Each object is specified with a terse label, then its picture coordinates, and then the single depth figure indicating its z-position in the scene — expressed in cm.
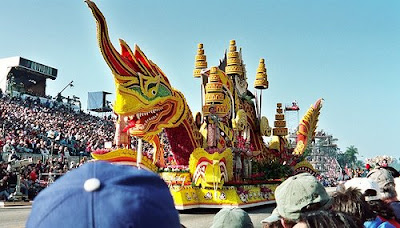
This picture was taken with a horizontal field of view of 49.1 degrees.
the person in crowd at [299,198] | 229
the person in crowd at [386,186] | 360
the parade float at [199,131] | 1049
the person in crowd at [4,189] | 1496
